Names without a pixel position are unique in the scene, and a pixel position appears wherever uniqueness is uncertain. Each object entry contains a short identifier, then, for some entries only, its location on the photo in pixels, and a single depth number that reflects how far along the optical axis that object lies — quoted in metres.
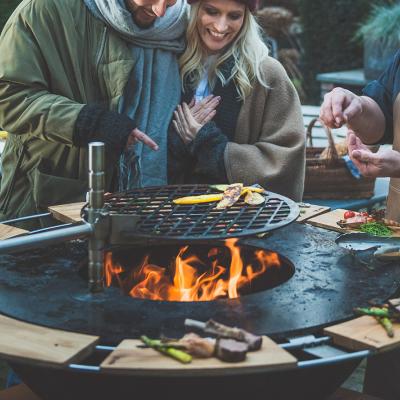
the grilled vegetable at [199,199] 2.86
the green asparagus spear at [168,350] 2.00
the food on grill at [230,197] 2.83
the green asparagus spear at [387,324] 2.16
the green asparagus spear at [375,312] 2.26
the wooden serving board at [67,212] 3.05
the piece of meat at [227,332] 2.06
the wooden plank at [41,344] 2.02
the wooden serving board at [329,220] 3.06
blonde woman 3.55
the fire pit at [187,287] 2.18
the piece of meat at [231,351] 2.00
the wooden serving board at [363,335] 2.12
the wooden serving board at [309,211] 3.15
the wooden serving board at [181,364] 1.97
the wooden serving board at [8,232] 2.88
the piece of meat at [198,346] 2.03
